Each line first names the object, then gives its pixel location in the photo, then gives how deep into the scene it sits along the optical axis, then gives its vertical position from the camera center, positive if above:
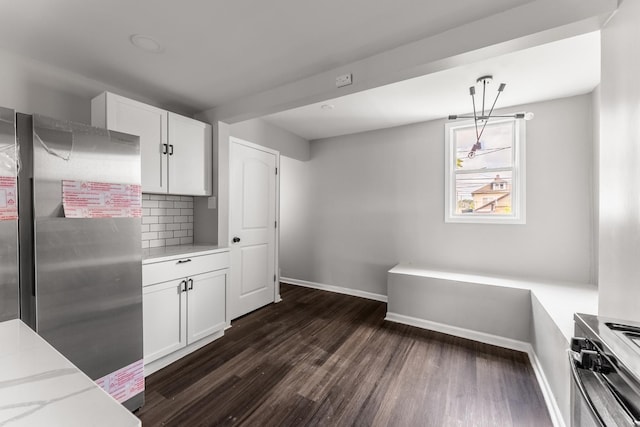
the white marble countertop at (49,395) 0.46 -0.35
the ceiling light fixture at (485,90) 2.30 +1.11
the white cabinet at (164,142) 2.08 +0.64
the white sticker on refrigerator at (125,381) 1.60 -1.04
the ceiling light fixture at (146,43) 1.72 +1.12
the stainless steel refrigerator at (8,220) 1.27 -0.04
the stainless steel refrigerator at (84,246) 1.37 -0.19
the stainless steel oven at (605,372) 0.64 -0.44
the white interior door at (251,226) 3.13 -0.17
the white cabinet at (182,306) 2.06 -0.81
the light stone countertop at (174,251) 2.10 -0.35
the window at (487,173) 2.99 +0.46
